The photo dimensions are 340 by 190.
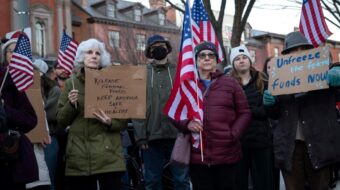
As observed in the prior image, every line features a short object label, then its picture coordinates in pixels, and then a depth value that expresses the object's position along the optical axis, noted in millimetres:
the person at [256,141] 5828
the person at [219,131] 4820
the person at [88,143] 4816
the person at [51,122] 6402
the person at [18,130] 3953
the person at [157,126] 6129
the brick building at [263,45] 60344
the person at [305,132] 4555
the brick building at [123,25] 36156
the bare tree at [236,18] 10422
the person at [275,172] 6292
